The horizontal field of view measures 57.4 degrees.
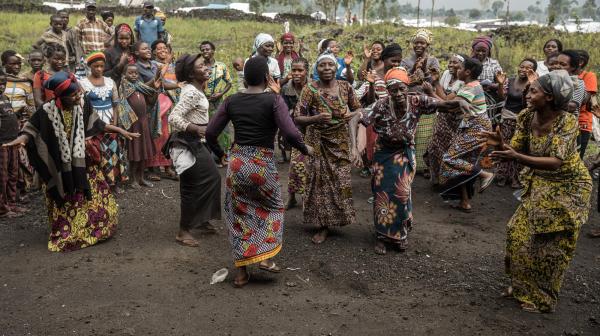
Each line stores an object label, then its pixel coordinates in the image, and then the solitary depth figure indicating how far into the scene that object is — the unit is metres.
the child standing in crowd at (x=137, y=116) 7.05
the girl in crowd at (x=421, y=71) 7.19
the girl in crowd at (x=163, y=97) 7.60
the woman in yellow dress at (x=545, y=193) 3.92
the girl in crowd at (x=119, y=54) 7.54
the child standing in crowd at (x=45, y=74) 6.29
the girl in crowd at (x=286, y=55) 8.60
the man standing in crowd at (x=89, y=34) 9.30
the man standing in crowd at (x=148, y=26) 10.00
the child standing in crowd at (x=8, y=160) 6.14
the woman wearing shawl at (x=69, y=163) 5.05
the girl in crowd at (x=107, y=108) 6.18
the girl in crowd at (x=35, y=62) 6.56
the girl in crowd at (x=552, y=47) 7.57
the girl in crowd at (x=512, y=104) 7.32
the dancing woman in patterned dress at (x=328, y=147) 5.38
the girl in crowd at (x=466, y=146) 6.41
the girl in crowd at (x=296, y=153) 6.10
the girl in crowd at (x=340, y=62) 7.49
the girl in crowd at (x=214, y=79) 8.20
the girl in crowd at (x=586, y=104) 6.79
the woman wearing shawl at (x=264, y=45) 7.84
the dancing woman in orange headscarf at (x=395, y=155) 5.16
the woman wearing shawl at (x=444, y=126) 6.73
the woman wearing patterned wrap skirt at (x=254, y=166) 4.29
